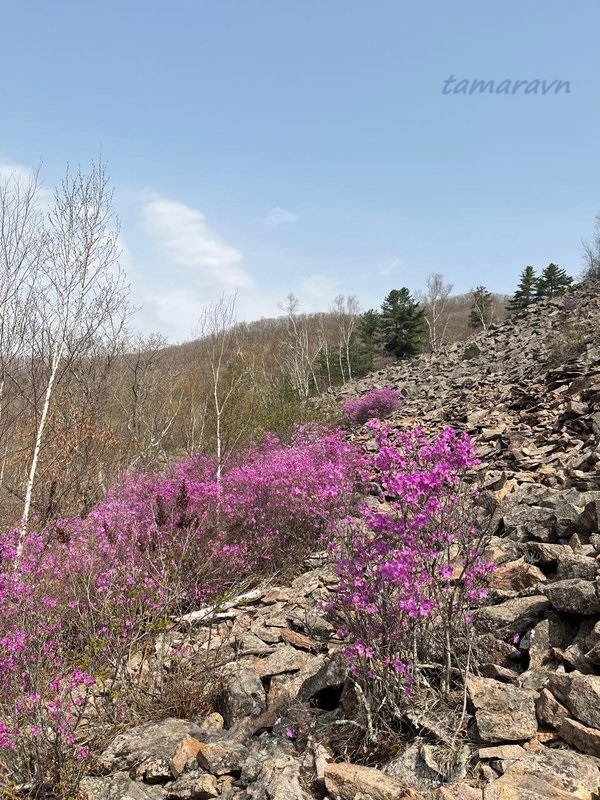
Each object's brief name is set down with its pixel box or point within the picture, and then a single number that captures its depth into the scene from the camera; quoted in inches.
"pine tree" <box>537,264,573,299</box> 1819.6
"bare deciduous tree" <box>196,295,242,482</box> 561.3
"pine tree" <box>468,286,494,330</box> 2055.9
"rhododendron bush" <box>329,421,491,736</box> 129.3
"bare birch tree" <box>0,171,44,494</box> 444.8
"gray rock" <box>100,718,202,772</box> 145.3
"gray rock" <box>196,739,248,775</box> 128.6
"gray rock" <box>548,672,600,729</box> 105.7
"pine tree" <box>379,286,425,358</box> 1709.6
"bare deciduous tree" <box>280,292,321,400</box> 1649.9
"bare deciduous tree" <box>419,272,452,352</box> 2065.5
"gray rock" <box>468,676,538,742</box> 110.3
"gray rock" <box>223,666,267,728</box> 168.6
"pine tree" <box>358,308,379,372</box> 1806.1
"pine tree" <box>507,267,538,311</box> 1857.8
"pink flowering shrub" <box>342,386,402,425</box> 753.6
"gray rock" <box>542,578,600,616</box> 134.6
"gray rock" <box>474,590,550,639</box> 147.8
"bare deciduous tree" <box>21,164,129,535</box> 429.7
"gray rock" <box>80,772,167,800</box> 128.7
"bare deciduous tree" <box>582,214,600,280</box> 1502.1
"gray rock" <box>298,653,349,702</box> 155.5
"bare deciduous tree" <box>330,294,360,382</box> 1832.7
